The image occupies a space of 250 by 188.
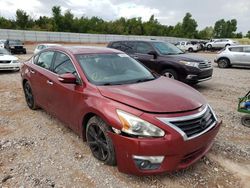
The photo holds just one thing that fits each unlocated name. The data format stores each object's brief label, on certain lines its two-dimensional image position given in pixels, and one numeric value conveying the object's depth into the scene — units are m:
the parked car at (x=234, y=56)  10.78
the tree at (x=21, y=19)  44.15
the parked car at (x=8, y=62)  8.75
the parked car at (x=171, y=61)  5.75
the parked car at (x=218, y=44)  26.53
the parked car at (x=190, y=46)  25.69
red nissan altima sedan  2.03
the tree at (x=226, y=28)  72.08
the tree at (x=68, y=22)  50.97
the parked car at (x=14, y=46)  18.95
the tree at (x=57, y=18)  49.43
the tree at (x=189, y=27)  62.65
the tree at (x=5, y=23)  41.81
